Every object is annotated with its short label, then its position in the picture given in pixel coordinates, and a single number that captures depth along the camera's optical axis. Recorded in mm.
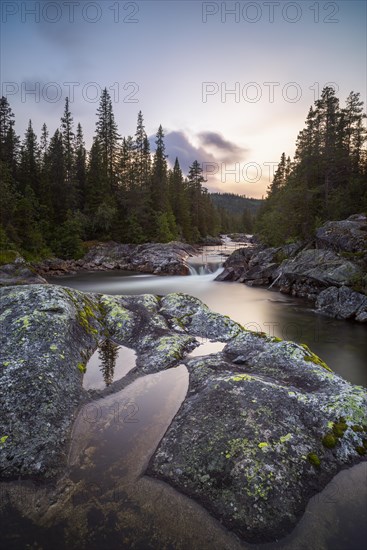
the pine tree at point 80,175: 54781
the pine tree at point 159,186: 60281
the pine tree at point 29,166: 50772
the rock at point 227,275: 32469
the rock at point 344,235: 21734
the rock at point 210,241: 77988
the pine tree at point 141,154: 60281
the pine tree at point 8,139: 52188
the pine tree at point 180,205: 70062
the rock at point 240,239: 91844
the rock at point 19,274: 22373
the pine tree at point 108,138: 59078
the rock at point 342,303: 17109
